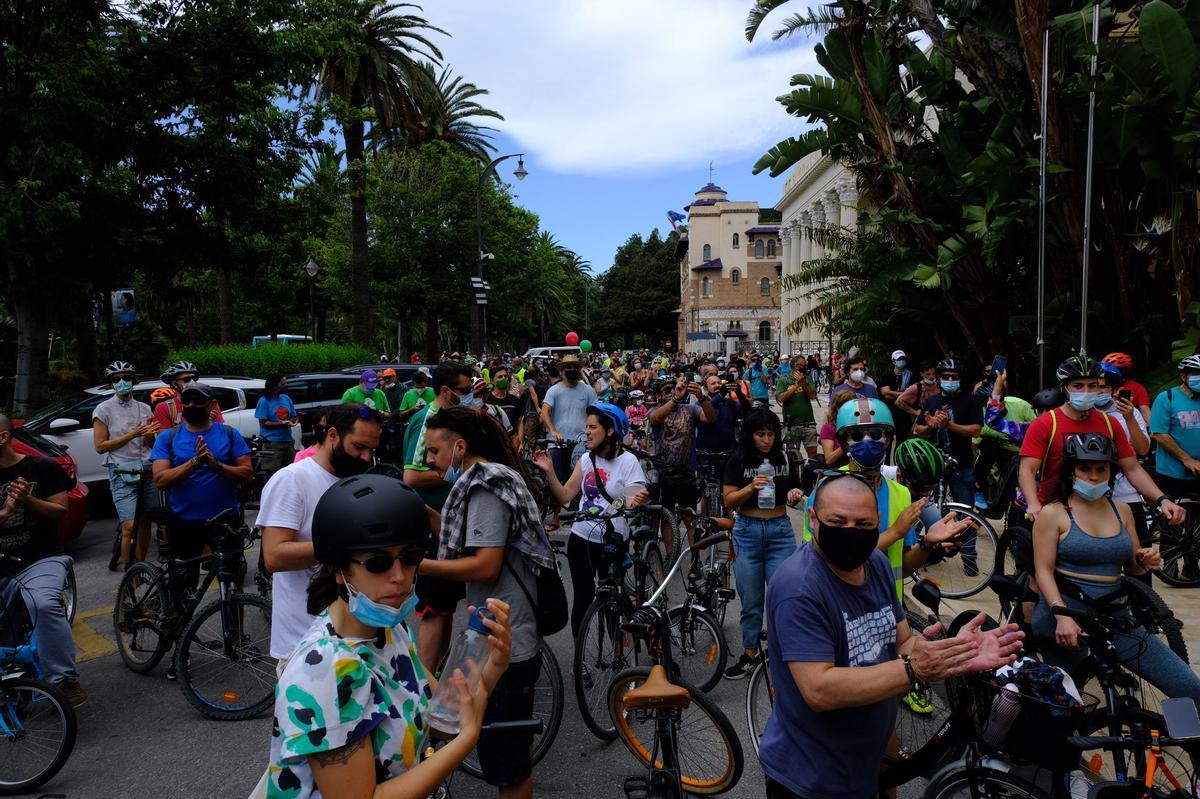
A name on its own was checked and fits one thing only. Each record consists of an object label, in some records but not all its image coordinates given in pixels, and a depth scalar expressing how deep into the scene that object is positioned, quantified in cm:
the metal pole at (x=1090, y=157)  1027
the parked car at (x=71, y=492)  681
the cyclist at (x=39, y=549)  489
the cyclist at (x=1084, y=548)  389
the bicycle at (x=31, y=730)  439
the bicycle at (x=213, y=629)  521
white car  1064
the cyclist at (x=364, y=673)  175
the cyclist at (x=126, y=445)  809
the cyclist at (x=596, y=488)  526
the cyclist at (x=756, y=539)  511
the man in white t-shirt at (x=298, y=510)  377
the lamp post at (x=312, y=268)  2648
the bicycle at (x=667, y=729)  308
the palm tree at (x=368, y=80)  2423
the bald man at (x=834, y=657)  239
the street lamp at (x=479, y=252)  2802
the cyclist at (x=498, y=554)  321
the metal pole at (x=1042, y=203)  1127
